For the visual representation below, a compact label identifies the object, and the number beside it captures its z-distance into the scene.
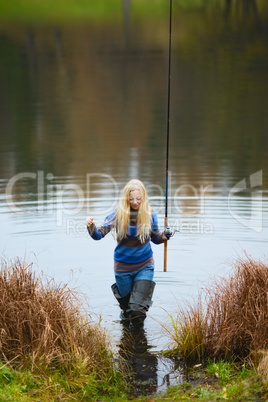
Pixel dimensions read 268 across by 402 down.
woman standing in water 12.28
